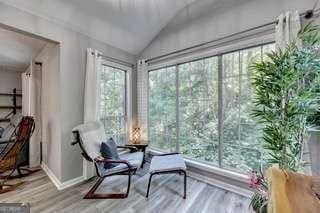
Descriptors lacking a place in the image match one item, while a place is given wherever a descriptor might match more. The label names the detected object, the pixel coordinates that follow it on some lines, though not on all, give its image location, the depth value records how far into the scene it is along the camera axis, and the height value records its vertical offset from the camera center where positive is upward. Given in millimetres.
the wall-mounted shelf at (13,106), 5110 -9
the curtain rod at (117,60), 3288 +923
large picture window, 2537 -91
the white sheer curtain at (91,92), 2865 +225
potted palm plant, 1593 +52
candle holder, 3738 -628
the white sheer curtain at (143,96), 3779 +206
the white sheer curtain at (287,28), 1942 +884
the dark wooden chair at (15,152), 2605 -730
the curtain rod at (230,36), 1957 +1026
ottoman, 2385 -868
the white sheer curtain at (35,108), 3504 -48
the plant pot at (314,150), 1942 -511
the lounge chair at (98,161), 2348 -795
